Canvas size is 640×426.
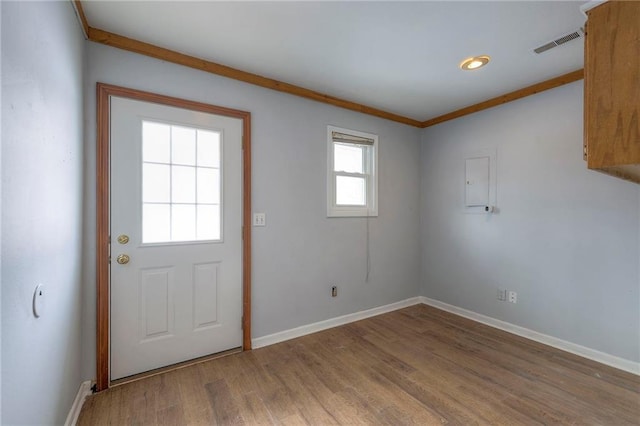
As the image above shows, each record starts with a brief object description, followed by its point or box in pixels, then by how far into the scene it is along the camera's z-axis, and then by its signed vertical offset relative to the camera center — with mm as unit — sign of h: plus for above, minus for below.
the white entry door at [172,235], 1974 -208
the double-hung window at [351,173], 2998 +431
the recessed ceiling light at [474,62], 2191 +1231
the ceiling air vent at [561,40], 1859 +1222
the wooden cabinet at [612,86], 994 +483
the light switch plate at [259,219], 2502 -88
